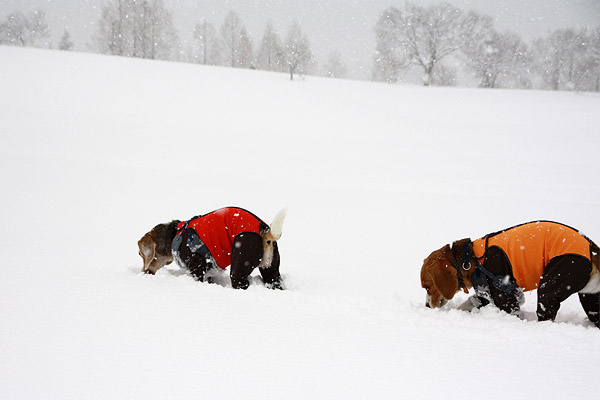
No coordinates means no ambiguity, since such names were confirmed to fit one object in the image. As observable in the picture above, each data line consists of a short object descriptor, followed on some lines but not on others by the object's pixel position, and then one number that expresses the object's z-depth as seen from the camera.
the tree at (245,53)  57.94
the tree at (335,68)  75.75
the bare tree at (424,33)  45.19
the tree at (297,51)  38.81
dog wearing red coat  4.33
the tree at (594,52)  46.14
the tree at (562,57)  51.31
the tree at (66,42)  53.72
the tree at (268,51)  54.19
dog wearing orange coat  3.46
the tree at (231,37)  59.82
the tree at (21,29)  54.41
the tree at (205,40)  61.00
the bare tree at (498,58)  48.62
